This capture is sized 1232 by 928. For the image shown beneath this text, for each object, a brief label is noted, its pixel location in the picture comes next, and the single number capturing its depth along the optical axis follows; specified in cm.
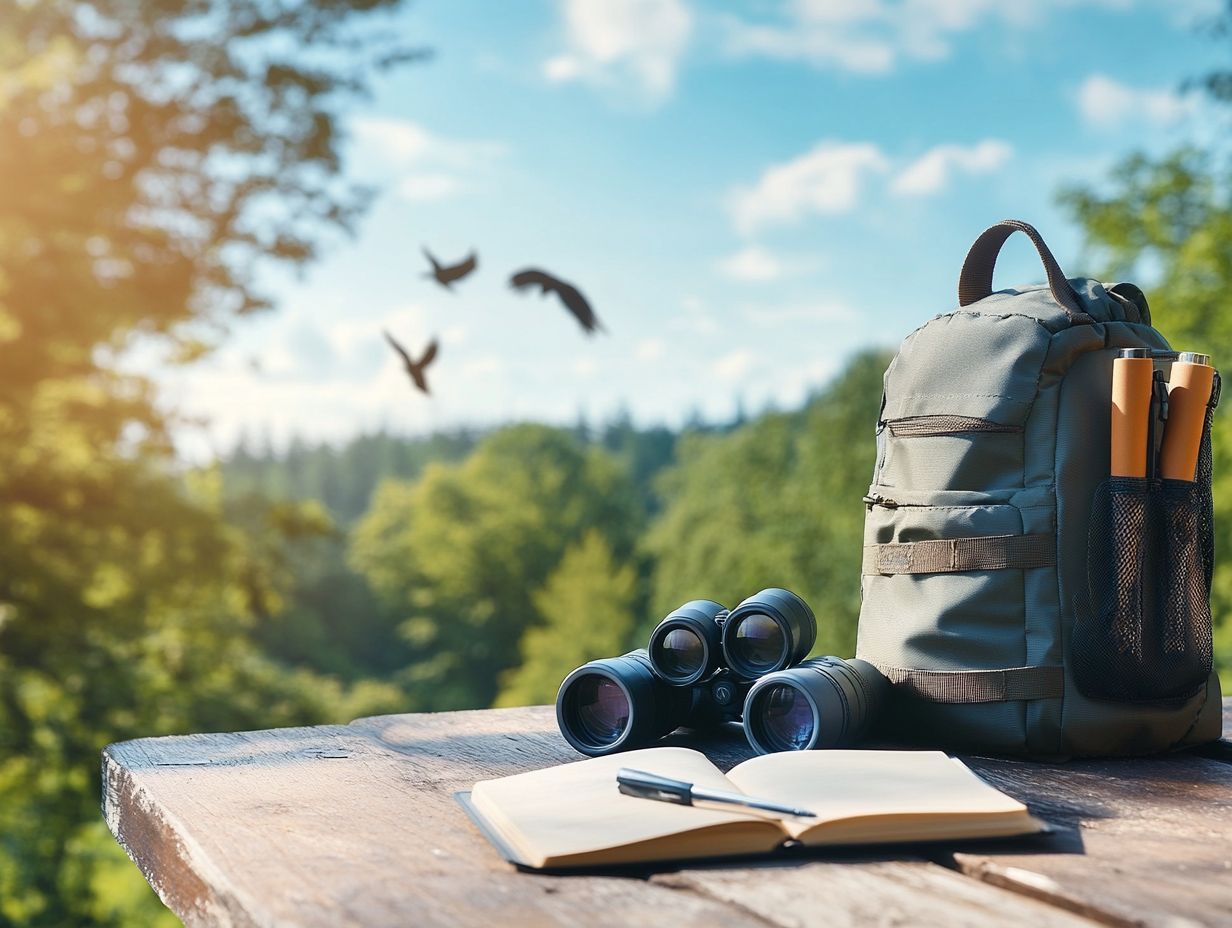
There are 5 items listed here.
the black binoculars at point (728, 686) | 138
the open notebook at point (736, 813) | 95
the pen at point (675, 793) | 100
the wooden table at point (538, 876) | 83
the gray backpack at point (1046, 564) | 141
